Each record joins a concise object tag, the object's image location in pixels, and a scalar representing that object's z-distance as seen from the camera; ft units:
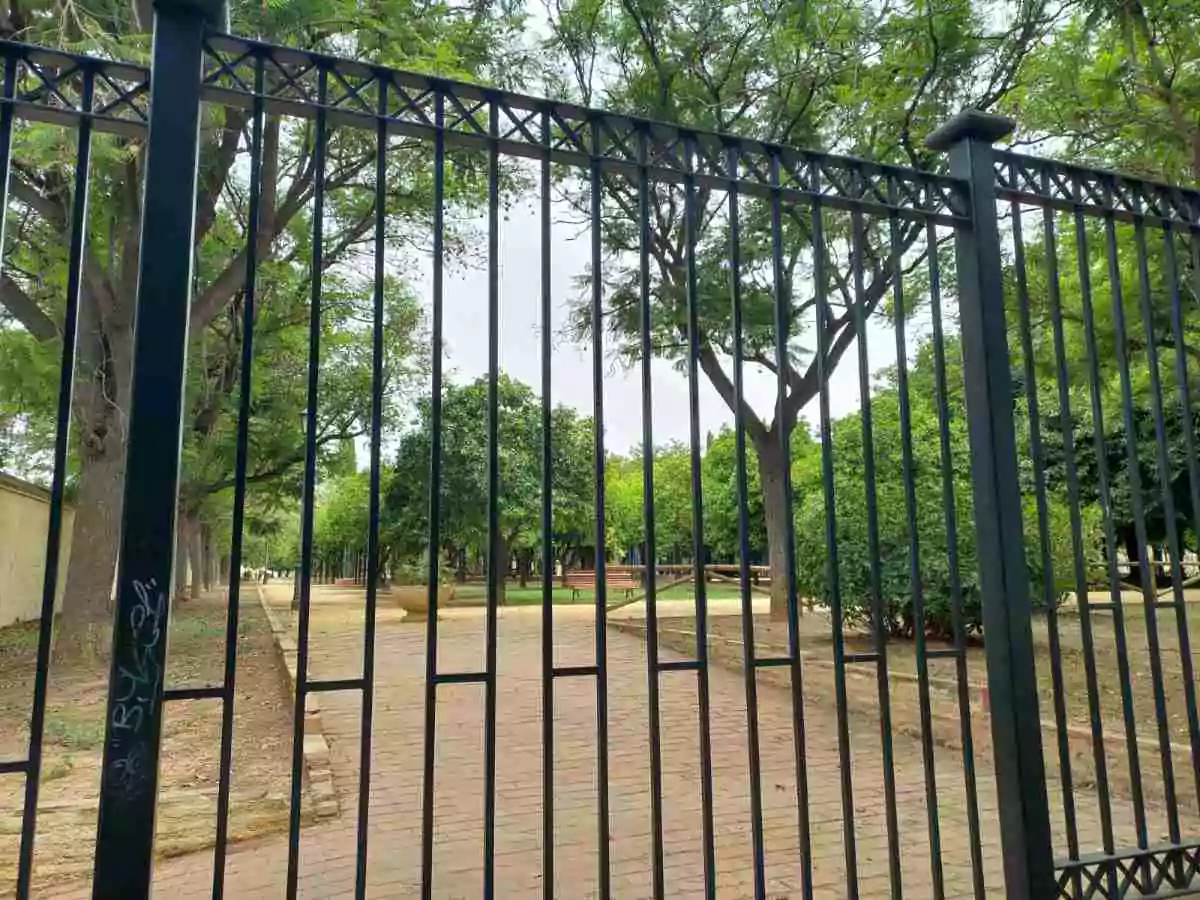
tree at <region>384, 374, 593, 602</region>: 66.49
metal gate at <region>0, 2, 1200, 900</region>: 6.77
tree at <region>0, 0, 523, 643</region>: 24.81
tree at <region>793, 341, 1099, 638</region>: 29.63
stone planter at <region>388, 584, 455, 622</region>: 56.24
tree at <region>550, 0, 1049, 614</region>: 33.14
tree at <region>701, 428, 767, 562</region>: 85.30
